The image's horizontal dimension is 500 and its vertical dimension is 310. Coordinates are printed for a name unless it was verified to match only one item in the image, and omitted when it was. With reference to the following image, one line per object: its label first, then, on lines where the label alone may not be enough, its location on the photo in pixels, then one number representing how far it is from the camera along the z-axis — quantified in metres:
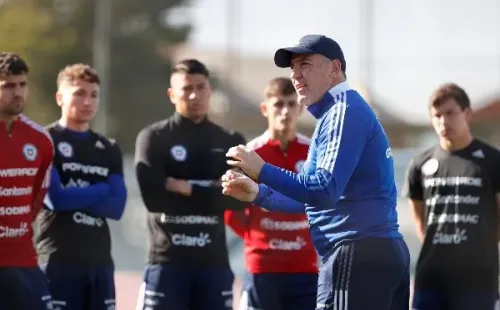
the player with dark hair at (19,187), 16.05
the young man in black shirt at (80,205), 17.41
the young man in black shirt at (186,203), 17.44
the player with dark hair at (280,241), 18.25
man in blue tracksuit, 13.02
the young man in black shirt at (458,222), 17.23
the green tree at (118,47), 94.94
